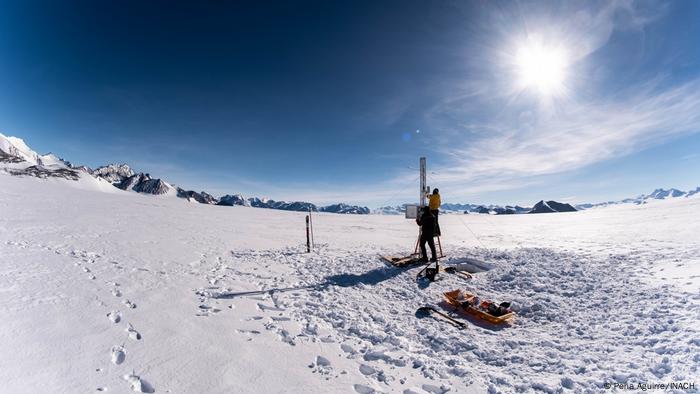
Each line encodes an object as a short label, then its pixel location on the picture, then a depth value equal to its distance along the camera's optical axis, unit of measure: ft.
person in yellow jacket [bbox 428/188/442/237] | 45.50
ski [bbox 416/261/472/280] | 37.45
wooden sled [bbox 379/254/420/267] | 41.95
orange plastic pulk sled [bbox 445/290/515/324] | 24.52
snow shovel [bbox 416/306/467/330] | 23.93
